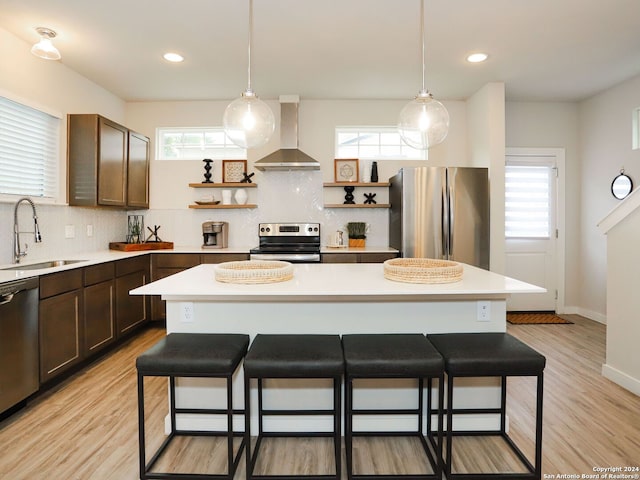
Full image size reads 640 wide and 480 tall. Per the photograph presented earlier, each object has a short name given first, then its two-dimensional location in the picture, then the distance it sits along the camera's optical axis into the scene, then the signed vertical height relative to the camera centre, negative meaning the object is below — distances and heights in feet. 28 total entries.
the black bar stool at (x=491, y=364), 5.53 -1.84
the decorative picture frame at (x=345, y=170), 15.62 +2.72
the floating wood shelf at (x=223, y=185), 15.24 +2.03
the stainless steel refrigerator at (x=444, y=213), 13.24 +0.84
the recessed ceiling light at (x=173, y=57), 11.48 +5.45
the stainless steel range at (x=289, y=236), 14.96 +0.00
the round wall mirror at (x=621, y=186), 13.73 +1.92
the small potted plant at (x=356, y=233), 15.14 +0.13
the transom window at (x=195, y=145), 16.16 +3.83
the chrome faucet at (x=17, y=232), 9.61 +0.06
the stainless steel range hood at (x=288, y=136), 14.44 +3.96
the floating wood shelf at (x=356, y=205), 15.08 +1.24
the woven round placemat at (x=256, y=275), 6.44 -0.68
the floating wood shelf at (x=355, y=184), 15.16 +2.08
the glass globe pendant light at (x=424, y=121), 7.21 +2.20
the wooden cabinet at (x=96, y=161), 11.99 +2.41
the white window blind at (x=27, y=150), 9.98 +2.36
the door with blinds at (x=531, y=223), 16.22 +0.62
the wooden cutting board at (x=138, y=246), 13.67 -0.41
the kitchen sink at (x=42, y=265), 9.41 -0.81
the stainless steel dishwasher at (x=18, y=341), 7.37 -2.17
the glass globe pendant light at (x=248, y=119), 7.07 +2.17
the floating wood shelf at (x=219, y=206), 15.35 +1.19
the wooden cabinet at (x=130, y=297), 11.82 -1.92
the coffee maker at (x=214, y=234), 14.88 +0.06
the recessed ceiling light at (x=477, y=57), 11.50 +5.52
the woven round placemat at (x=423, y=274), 6.40 -0.64
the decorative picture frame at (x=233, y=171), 15.70 +2.66
